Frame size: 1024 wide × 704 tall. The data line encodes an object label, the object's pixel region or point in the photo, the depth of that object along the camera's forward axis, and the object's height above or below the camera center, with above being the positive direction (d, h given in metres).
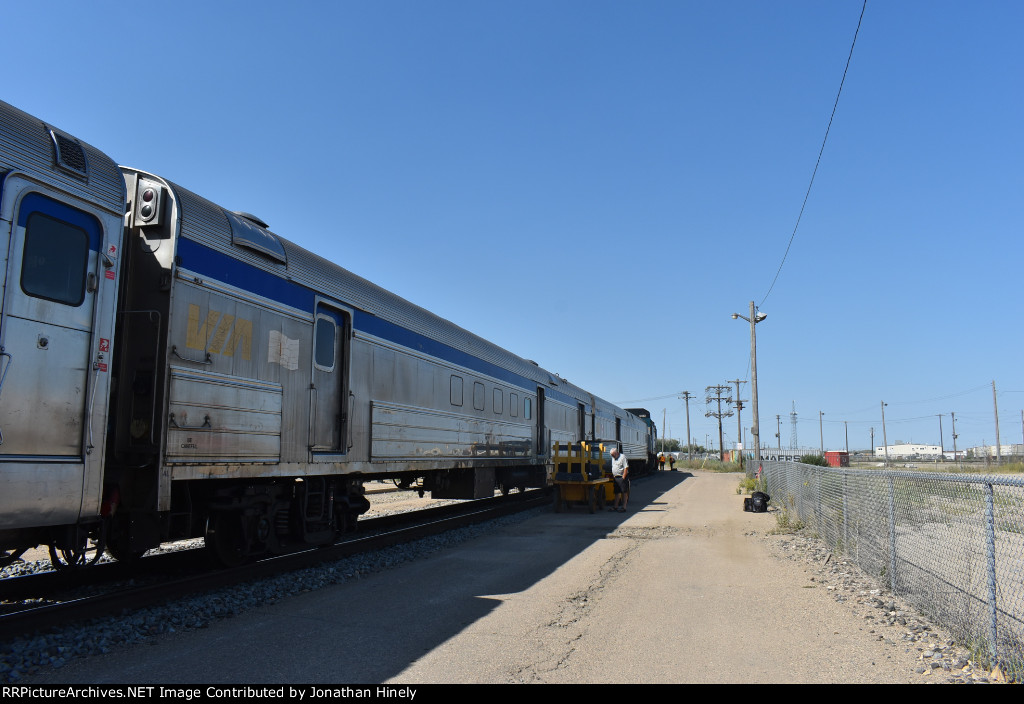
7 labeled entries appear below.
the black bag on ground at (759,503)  16.52 -1.41
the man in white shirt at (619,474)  16.70 -0.79
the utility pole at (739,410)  49.22 +3.03
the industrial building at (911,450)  174.38 -1.14
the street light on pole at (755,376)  28.53 +2.83
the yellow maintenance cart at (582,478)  16.20 -0.85
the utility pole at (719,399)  81.25 +5.15
